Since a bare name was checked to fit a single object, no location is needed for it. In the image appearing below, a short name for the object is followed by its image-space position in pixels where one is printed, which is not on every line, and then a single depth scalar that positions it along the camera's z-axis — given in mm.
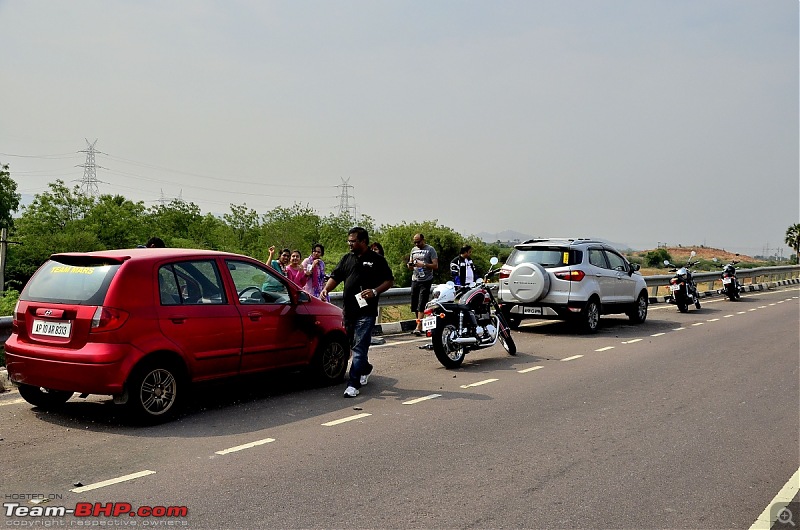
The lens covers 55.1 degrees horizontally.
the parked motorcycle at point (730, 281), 27239
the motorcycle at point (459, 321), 10758
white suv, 15203
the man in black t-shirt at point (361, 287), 8844
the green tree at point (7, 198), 55653
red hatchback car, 6867
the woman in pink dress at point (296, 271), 13406
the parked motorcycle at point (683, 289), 21484
